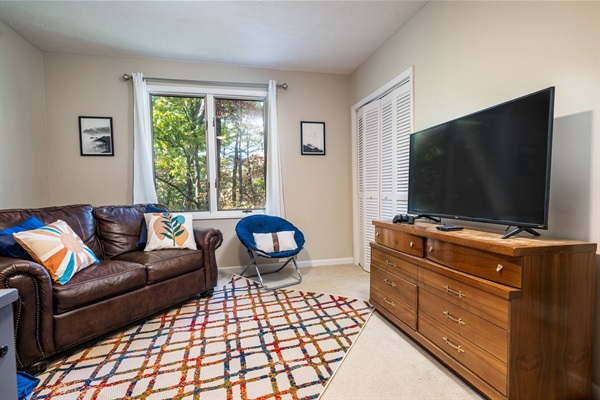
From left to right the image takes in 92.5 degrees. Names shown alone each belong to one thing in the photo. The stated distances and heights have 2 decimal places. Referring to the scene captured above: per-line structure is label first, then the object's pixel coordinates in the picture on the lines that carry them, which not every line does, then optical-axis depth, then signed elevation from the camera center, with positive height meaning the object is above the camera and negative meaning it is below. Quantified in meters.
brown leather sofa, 1.59 -0.67
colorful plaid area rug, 1.49 -1.07
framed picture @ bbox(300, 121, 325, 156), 3.83 +0.62
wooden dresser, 1.22 -0.60
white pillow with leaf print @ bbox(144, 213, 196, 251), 2.67 -0.44
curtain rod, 3.35 +1.26
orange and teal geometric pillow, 1.79 -0.42
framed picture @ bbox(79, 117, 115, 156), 3.28 +0.57
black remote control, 1.72 -0.27
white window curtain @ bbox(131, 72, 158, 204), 3.28 +0.38
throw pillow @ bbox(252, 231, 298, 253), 3.16 -0.64
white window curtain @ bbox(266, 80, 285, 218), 3.62 +0.31
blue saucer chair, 3.01 -0.54
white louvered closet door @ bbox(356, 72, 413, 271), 2.81 +0.28
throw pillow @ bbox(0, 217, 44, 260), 1.80 -0.38
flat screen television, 1.34 +0.10
